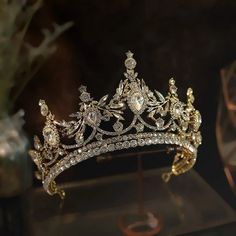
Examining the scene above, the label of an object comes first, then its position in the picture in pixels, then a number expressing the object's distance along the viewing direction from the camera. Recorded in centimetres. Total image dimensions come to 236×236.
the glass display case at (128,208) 84
